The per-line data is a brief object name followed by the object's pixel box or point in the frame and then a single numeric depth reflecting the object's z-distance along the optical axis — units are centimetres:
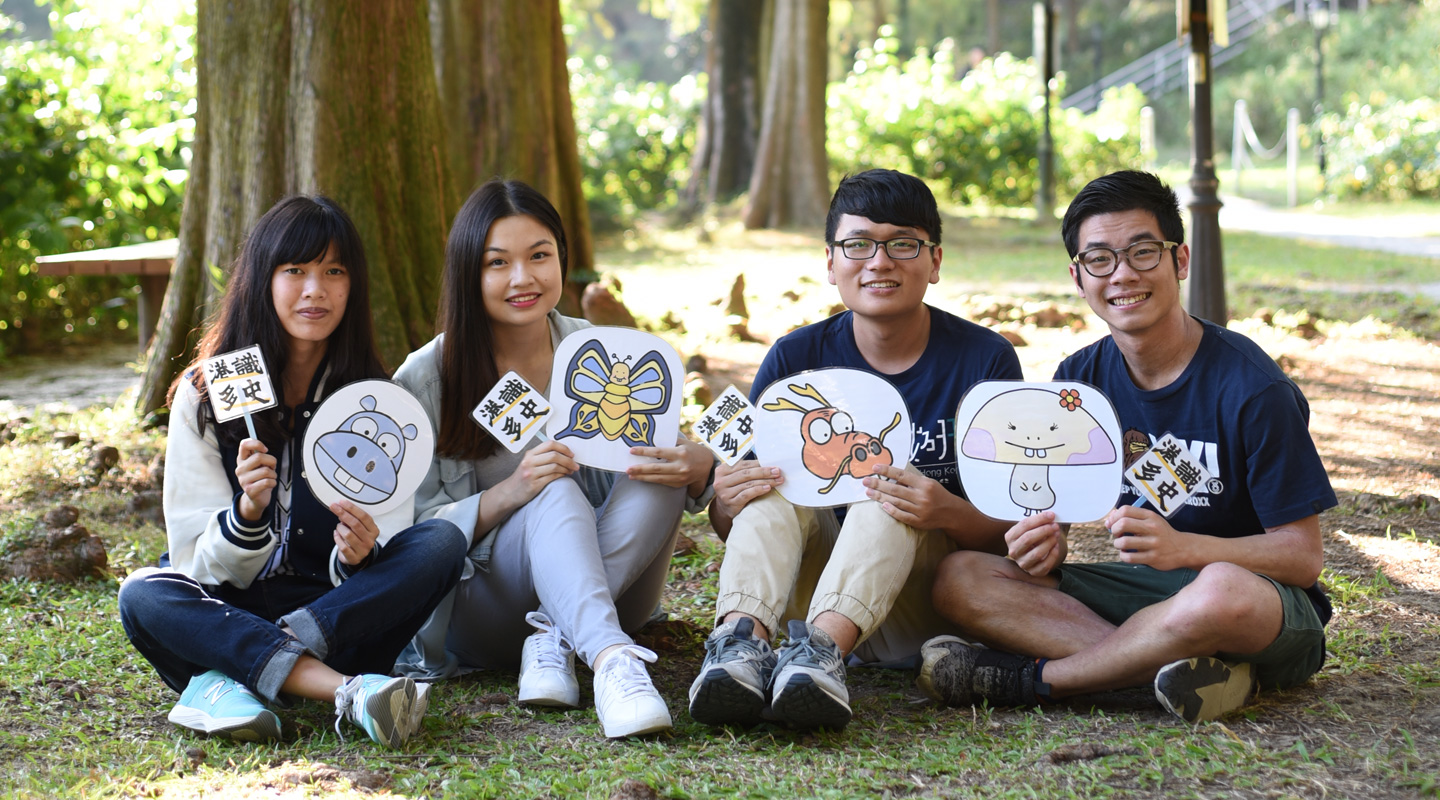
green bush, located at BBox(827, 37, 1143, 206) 1459
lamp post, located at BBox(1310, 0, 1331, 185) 1784
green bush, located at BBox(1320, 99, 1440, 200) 1486
